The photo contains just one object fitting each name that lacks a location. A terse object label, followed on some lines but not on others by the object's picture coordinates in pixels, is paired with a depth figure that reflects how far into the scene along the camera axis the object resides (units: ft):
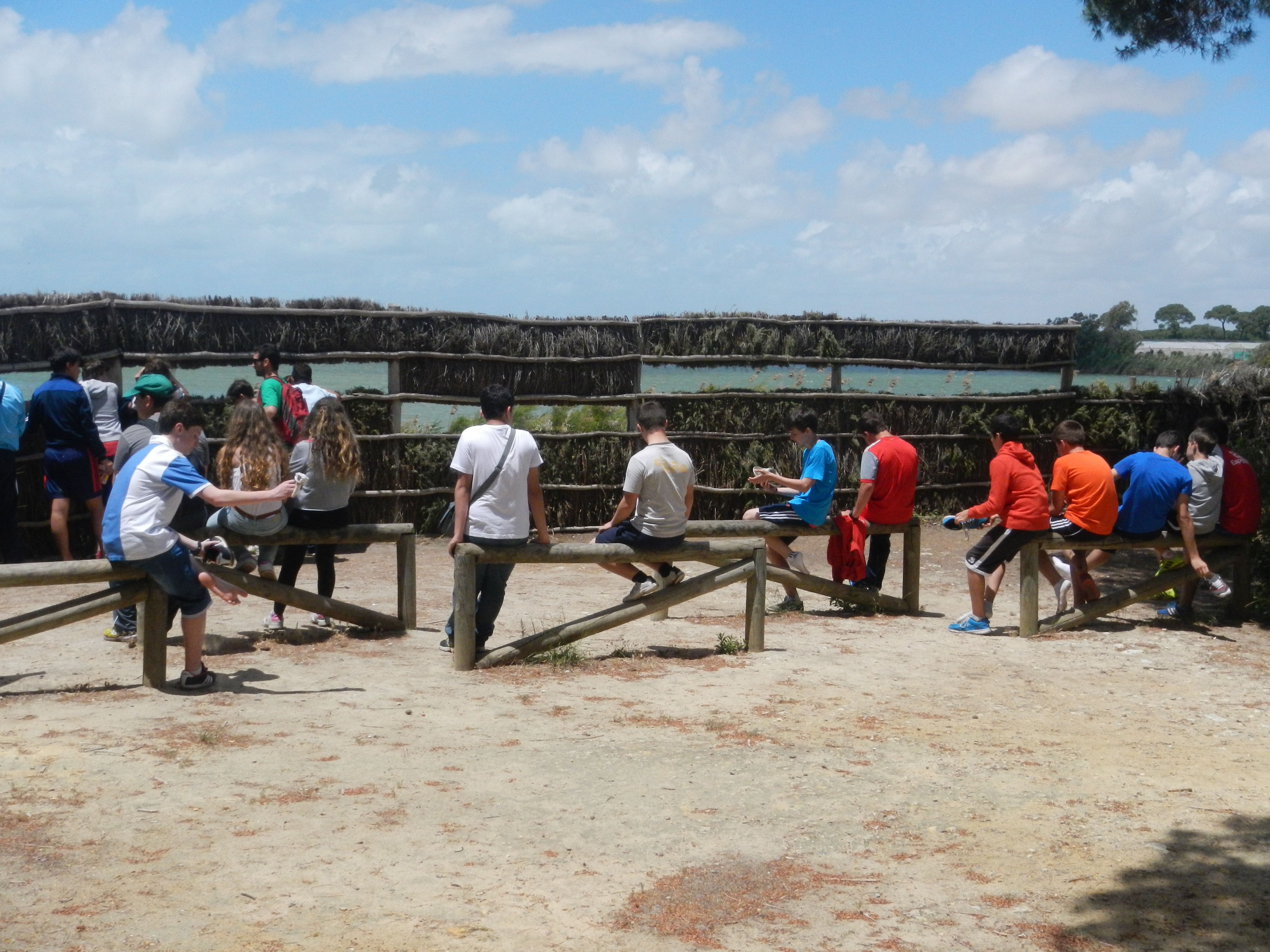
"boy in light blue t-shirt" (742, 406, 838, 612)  31.73
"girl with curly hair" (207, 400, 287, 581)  26.08
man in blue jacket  33.24
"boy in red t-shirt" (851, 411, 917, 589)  32.76
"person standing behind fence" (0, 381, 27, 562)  33.30
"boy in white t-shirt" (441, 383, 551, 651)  25.20
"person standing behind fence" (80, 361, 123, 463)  35.63
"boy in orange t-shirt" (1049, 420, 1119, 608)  31.96
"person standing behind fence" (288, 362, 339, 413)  34.83
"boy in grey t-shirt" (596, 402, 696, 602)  26.78
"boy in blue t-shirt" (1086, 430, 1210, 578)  32.42
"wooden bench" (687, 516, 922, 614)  30.50
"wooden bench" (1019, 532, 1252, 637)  31.60
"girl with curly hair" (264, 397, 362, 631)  27.71
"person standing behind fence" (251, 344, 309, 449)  34.88
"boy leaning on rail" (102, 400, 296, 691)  21.94
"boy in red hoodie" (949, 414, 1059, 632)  31.12
